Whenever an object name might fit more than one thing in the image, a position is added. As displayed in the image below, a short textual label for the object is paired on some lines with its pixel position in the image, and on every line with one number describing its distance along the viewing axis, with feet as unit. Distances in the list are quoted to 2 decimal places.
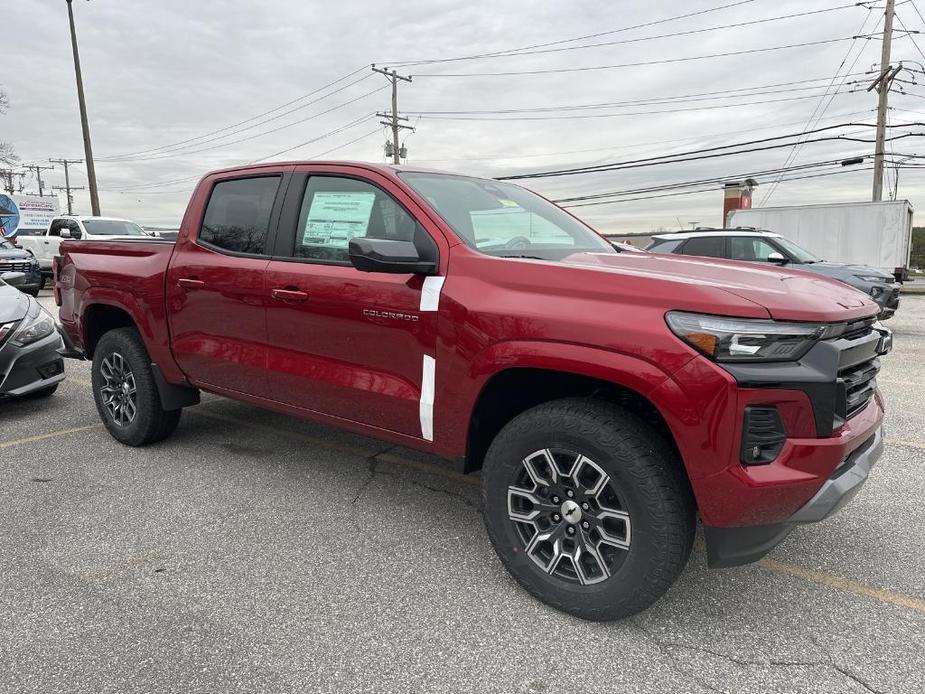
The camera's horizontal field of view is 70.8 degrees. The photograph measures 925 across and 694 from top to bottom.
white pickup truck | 55.42
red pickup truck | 7.22
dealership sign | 88.58
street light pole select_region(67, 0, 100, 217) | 74.08
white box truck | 51.98
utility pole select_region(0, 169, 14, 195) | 212.33
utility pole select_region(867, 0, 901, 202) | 79.41
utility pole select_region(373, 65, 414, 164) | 108.78
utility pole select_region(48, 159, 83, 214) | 242.37
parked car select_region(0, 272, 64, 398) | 17.47
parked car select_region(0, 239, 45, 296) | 48.78
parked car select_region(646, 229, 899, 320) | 33.27
